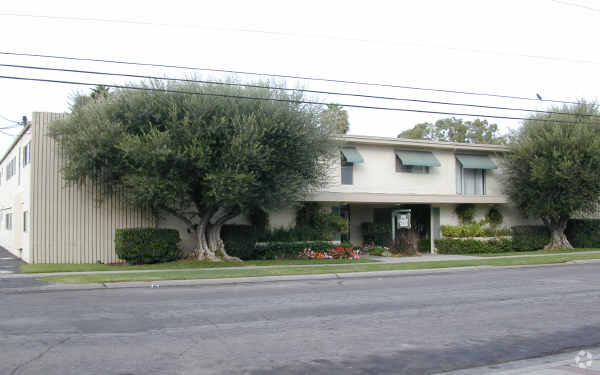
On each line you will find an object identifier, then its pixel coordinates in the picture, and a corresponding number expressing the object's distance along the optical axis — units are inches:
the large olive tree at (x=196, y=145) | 697.6
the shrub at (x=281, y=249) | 903.1
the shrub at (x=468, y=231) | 1046.4
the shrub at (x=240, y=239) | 876.0
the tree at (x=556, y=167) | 993.5
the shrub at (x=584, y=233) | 1138.7
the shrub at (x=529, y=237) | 1084.5
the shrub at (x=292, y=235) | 917.8
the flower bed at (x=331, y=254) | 909.3
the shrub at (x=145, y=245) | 800.9
